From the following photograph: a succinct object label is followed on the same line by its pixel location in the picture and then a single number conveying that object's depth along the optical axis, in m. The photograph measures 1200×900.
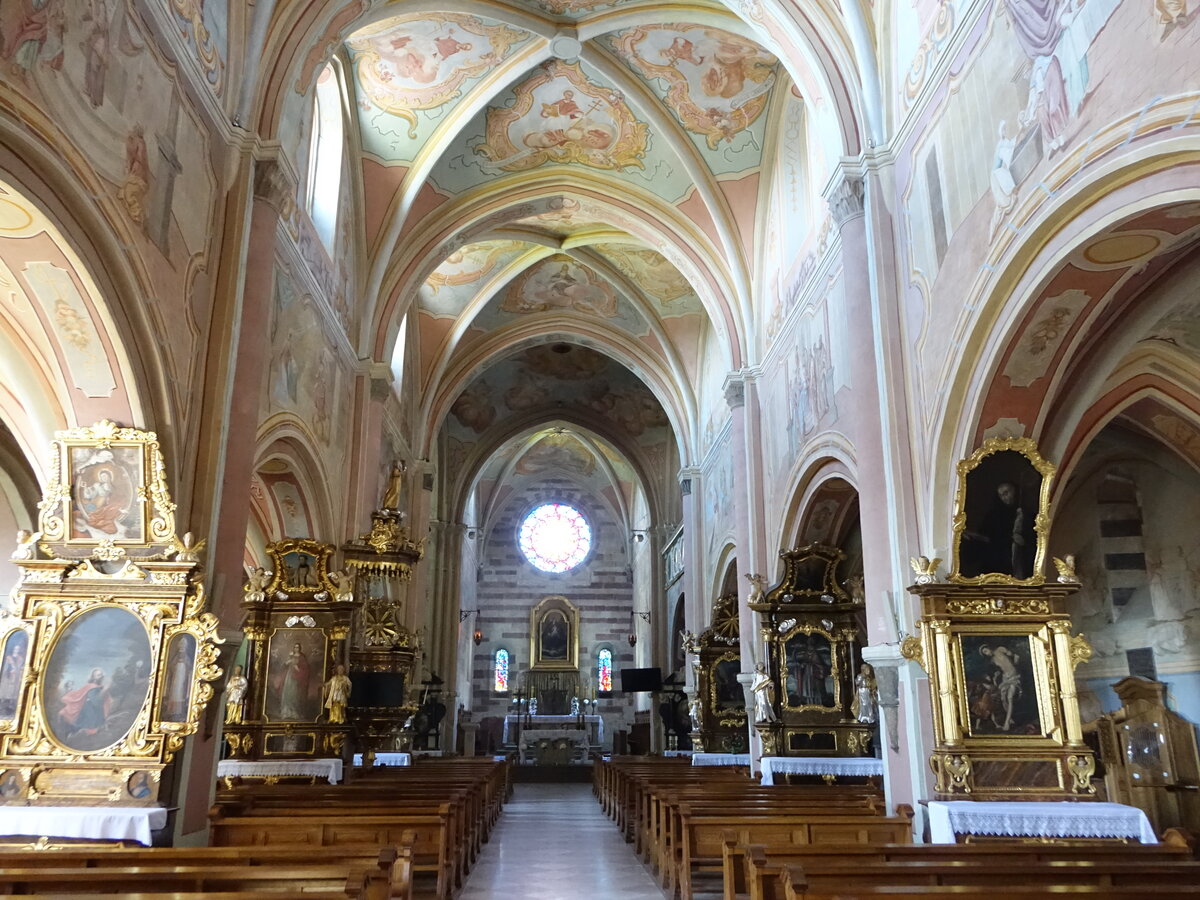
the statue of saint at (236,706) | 11.53
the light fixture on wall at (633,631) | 35.78
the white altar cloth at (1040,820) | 7.09
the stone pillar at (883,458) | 8.84
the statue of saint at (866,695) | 11.38
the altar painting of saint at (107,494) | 7.57
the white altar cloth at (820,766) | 12.37
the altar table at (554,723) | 31.84
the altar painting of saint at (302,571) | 12.79
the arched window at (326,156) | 13.77
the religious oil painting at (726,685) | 19.00
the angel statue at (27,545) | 7.38
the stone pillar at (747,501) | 15.15
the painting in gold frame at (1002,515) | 7.94
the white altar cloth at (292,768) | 11.76
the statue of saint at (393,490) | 15.08
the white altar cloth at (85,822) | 6.84
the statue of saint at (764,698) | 13.05
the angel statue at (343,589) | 12.64
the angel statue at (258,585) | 12.30
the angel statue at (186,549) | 7.67
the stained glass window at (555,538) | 37.56
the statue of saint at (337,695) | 12.27
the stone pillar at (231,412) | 8.27
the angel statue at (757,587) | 13.70
